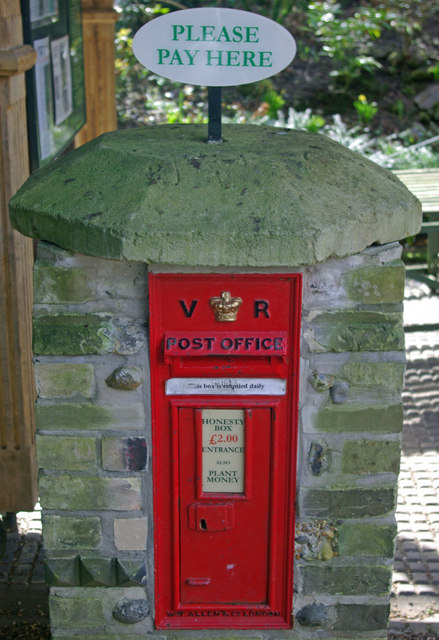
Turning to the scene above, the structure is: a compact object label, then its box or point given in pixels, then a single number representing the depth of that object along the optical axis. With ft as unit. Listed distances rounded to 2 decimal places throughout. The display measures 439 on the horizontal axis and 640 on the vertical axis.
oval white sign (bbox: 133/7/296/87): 7.95
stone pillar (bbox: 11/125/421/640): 7.37
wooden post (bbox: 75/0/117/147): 19.29
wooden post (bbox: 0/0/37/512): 11.00
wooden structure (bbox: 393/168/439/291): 17.72
